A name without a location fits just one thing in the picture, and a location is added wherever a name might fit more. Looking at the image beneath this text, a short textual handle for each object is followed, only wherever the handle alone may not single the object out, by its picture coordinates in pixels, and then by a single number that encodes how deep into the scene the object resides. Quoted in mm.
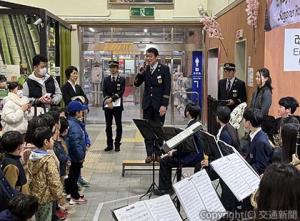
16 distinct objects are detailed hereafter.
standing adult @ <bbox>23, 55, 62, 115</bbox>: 5840
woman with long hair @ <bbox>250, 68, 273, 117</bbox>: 6238
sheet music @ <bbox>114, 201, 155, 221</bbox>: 2219
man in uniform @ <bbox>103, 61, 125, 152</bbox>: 8469
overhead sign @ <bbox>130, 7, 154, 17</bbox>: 12508
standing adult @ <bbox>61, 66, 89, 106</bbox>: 6660
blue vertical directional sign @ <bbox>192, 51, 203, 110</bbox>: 12578
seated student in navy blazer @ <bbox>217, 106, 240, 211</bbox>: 4969
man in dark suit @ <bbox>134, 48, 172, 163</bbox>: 6691
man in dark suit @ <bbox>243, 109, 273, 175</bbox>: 4203
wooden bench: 6762
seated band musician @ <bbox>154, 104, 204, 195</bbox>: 5289
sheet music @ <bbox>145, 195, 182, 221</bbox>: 2316
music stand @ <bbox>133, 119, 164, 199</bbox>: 5277
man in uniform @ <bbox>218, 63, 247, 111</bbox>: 7777
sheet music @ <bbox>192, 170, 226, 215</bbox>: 2705
